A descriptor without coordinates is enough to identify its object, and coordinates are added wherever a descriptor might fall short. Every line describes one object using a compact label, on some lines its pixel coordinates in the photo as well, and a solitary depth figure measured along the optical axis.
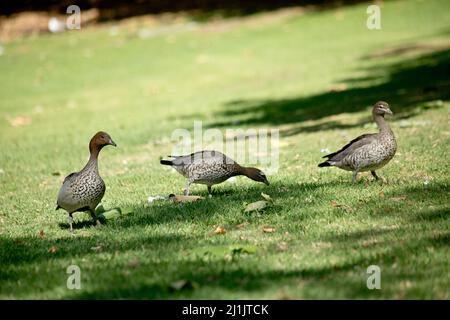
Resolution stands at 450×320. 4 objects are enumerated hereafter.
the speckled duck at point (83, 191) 15.76
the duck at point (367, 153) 17.83
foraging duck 18.17
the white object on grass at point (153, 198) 18.58
